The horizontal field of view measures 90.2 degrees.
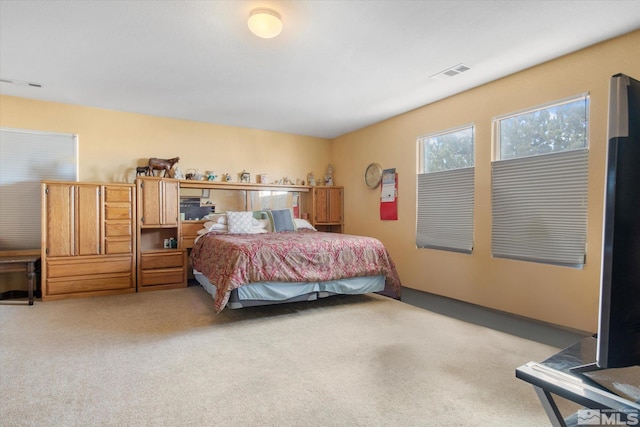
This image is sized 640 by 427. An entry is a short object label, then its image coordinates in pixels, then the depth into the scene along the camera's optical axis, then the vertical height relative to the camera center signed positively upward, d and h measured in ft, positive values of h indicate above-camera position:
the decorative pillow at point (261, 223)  16.72 -0.98
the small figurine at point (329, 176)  20.89 +1.90
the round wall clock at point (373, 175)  17.32 +1.70
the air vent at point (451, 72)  10.82 +4.72
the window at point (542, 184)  9.72 +0.78
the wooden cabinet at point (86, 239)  13.08 -1.57
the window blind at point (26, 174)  13.69 +1.26
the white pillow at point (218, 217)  16.20 -0.69
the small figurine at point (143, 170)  15.06 +1.57
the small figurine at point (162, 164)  15.21 +1.91
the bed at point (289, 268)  10.38 -2.26
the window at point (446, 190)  13.00 +0.70
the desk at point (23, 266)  12.35 -2.52
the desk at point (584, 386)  2.23 -1.37
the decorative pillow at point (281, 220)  16.94 -0.82
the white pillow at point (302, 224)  17.97 -1.09
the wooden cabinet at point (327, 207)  19.84 -0.12
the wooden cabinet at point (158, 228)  14.79 -1.29
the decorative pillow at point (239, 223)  15.76 -0.93
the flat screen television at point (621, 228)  1.98 -0.13
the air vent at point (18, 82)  11.85 +4.54
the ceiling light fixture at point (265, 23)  7.57 +4.38
